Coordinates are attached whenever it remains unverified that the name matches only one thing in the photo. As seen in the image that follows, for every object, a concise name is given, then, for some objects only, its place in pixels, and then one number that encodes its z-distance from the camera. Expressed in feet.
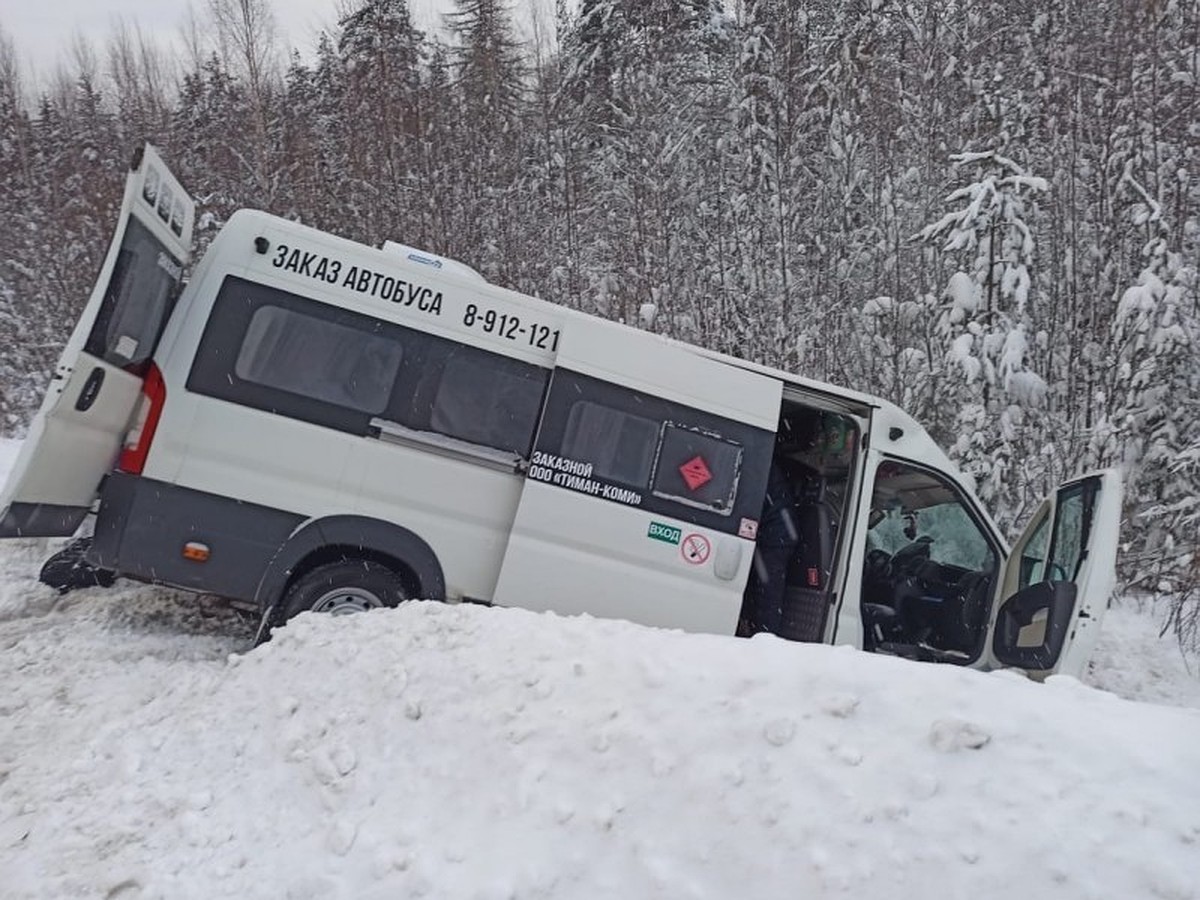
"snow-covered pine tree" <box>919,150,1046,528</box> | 34.40
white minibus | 17.02
